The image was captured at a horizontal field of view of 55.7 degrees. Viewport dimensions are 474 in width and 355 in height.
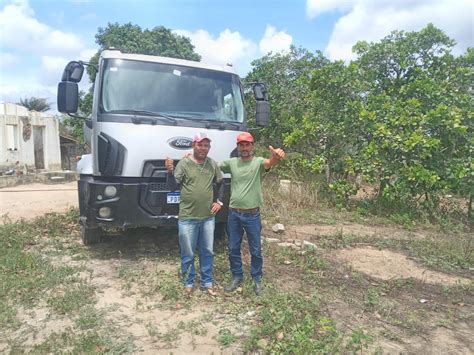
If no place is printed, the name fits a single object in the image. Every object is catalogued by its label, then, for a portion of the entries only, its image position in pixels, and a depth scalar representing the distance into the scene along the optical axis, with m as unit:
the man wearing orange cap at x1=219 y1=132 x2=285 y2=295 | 4.44
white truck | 5.16
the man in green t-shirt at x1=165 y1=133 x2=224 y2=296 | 4.50
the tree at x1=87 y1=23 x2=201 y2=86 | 20.73
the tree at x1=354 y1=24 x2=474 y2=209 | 8.62
